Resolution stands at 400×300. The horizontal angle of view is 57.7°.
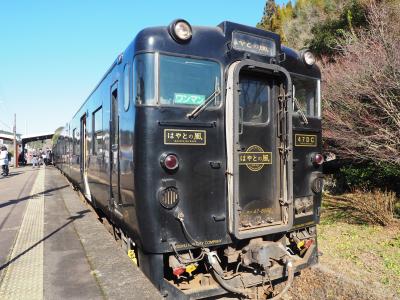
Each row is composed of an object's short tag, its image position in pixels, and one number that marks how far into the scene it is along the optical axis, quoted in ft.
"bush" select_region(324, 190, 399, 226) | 22.77
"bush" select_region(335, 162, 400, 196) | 30.48
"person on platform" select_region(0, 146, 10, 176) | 66.80
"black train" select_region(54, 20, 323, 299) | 11.69
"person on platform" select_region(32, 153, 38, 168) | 109.32
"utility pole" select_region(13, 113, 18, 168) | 111.34
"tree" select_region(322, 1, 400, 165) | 29.50
